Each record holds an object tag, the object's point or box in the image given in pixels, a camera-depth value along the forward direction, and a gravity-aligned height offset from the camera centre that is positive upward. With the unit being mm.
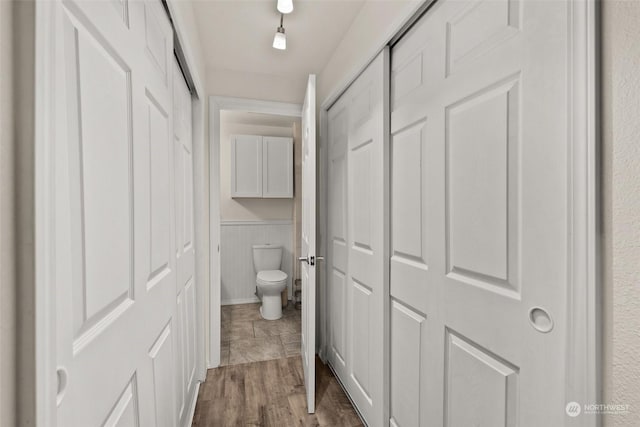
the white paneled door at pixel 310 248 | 1735 -221
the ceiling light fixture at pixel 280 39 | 1768 +1047
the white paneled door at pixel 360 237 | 1491 -146
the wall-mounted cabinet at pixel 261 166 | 3609 +576
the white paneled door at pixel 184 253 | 1447 -230
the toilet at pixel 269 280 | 3139 -719
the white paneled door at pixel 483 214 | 717 -4
